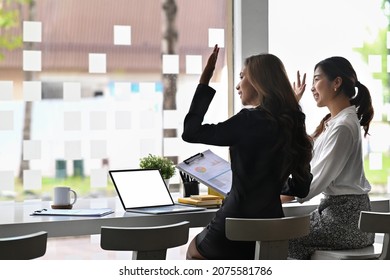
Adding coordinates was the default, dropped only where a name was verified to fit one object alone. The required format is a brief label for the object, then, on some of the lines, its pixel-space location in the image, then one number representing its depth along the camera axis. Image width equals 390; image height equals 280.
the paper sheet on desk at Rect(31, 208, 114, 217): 3.19
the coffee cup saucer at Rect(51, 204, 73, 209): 3.51
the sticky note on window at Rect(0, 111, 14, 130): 4.47
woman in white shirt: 3.55
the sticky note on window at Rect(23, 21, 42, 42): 4.52
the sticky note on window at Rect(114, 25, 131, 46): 4.76
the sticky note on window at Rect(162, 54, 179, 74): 4.89
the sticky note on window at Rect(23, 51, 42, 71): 4.54
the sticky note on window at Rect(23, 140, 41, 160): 4.54
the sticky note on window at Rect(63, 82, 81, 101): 4.62
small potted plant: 4.00
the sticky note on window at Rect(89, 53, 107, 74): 4.70
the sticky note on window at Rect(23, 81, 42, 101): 4.54
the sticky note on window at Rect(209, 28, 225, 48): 5.03
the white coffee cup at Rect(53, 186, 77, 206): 3.52
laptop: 3.43
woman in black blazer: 3.16
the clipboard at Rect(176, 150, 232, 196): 3.63
